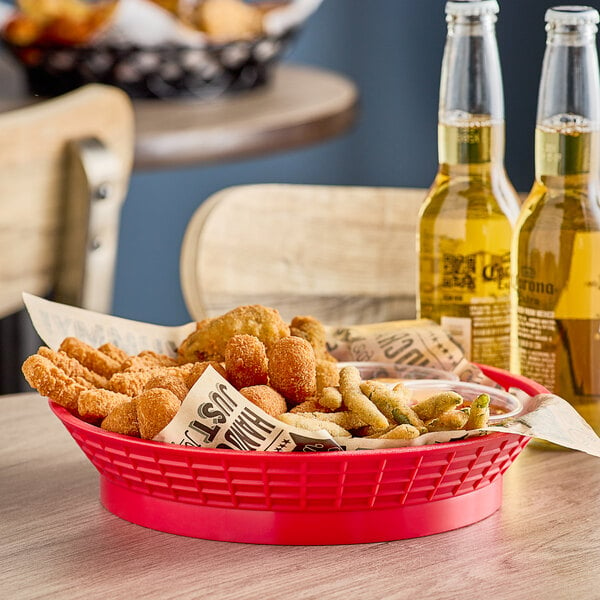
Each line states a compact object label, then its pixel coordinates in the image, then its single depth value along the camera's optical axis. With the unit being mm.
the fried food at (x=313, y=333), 1457
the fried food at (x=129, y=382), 1404
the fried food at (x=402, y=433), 1337
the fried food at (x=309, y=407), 1371
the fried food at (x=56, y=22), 2623
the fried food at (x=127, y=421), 1365
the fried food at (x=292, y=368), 1374
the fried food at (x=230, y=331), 1433
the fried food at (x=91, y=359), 1438
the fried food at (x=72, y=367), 1416
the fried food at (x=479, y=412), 1345
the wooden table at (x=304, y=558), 1308
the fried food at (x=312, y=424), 1344
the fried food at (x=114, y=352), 1451
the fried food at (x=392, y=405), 1357
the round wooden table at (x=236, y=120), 2285
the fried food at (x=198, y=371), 1380
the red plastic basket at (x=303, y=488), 1330
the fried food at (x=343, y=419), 1355
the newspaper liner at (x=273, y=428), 1334
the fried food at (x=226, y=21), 2628
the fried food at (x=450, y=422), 1349
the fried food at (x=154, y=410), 1347
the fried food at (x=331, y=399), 1360
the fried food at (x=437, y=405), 1358
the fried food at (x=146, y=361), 1437
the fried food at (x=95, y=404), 1383
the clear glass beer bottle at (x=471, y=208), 1537
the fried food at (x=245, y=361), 1382
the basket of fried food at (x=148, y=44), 2558
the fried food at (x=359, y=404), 1351
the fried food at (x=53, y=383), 1394
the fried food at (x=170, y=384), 1369
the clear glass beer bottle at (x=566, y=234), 1487
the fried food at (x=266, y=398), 1359
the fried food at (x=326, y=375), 1394
